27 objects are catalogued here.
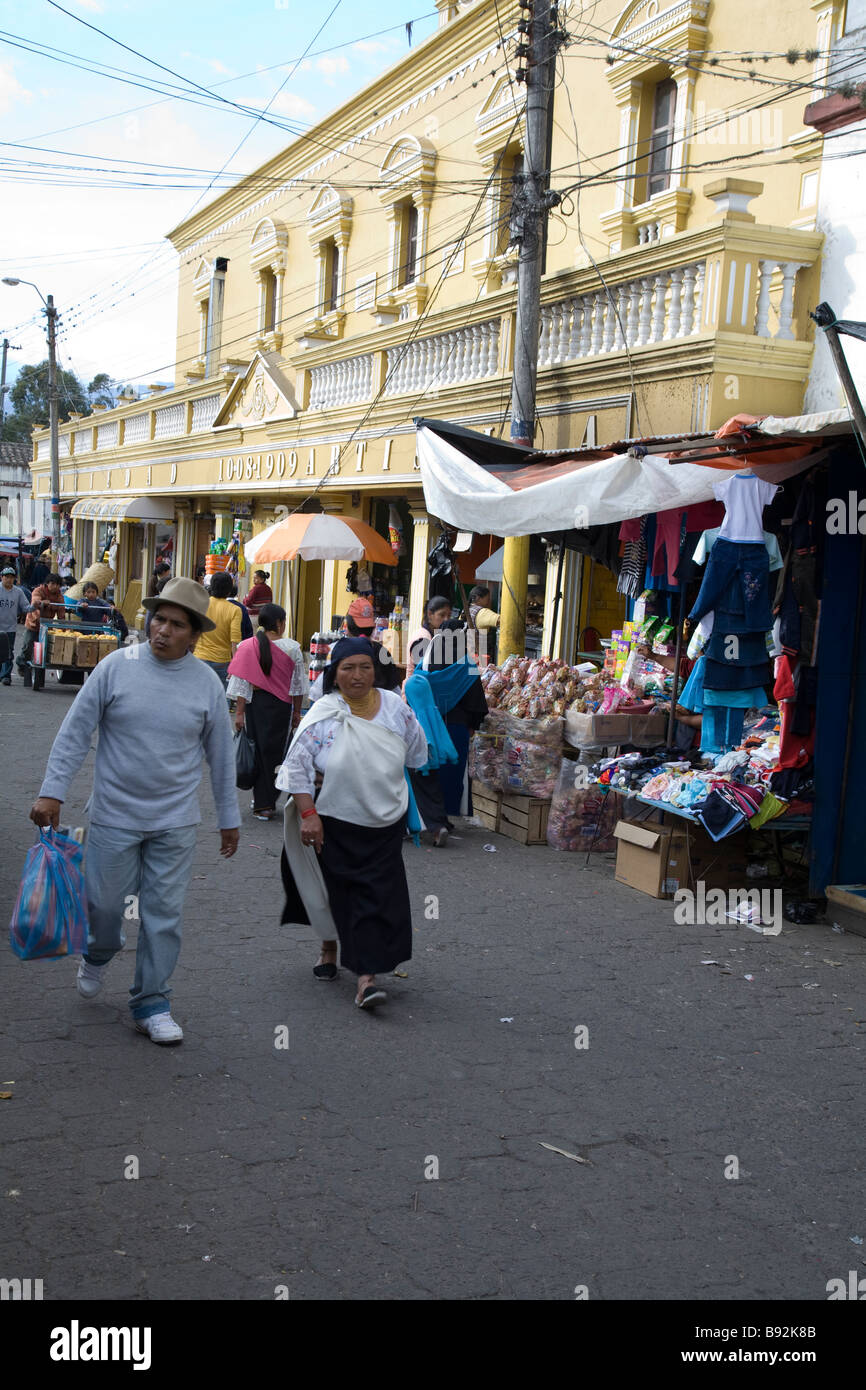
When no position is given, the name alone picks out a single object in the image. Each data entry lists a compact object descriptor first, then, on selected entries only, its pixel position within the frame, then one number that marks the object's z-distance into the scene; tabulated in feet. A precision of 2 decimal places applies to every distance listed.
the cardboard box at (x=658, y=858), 26.27
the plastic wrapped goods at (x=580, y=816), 30.60
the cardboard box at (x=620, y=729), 29.53
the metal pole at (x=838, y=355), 16.53
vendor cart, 57.62
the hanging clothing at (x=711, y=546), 25.09
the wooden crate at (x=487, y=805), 32.94
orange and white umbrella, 47.39
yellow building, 32.22
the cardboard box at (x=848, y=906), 24.23
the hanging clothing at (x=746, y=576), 24.86
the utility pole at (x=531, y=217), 34.81
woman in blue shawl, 29.99
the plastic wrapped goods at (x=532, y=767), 31.14
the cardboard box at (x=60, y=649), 57.62
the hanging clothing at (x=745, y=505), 24.45
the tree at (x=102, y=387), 263.72
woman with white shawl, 18.24
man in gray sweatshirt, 16.20
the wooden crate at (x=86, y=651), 57.82
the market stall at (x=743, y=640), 24.49
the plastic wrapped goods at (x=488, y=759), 32.24
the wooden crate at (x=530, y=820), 31.35
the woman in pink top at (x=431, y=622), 30.94
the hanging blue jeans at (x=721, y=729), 26.55
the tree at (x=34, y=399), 270.01
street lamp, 118.73
